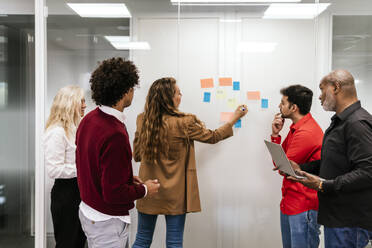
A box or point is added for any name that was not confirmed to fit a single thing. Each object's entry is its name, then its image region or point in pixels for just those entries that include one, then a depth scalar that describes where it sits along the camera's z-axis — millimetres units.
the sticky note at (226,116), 2605
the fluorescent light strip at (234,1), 2561
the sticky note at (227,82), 2598
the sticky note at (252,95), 2600
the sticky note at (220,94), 2600
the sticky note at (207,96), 2609
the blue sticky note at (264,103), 2598
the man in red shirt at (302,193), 1979
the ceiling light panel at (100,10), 2600
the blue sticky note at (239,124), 2625
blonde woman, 2033
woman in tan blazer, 2027
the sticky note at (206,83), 2605
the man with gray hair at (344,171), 1515
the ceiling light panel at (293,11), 2543
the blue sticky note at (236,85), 2600
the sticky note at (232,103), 2605
